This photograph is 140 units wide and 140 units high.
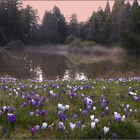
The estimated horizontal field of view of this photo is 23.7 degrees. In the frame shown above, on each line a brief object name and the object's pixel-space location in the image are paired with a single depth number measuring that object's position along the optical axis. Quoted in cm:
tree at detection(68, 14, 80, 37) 10112
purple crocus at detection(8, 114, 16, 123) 550
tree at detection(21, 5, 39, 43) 9238
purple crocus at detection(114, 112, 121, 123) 554
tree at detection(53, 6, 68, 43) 10125
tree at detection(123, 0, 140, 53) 5213
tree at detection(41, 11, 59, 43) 9781
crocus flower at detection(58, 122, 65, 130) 525
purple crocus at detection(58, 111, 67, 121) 568
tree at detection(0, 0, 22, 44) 8831
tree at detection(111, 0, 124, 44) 7648
